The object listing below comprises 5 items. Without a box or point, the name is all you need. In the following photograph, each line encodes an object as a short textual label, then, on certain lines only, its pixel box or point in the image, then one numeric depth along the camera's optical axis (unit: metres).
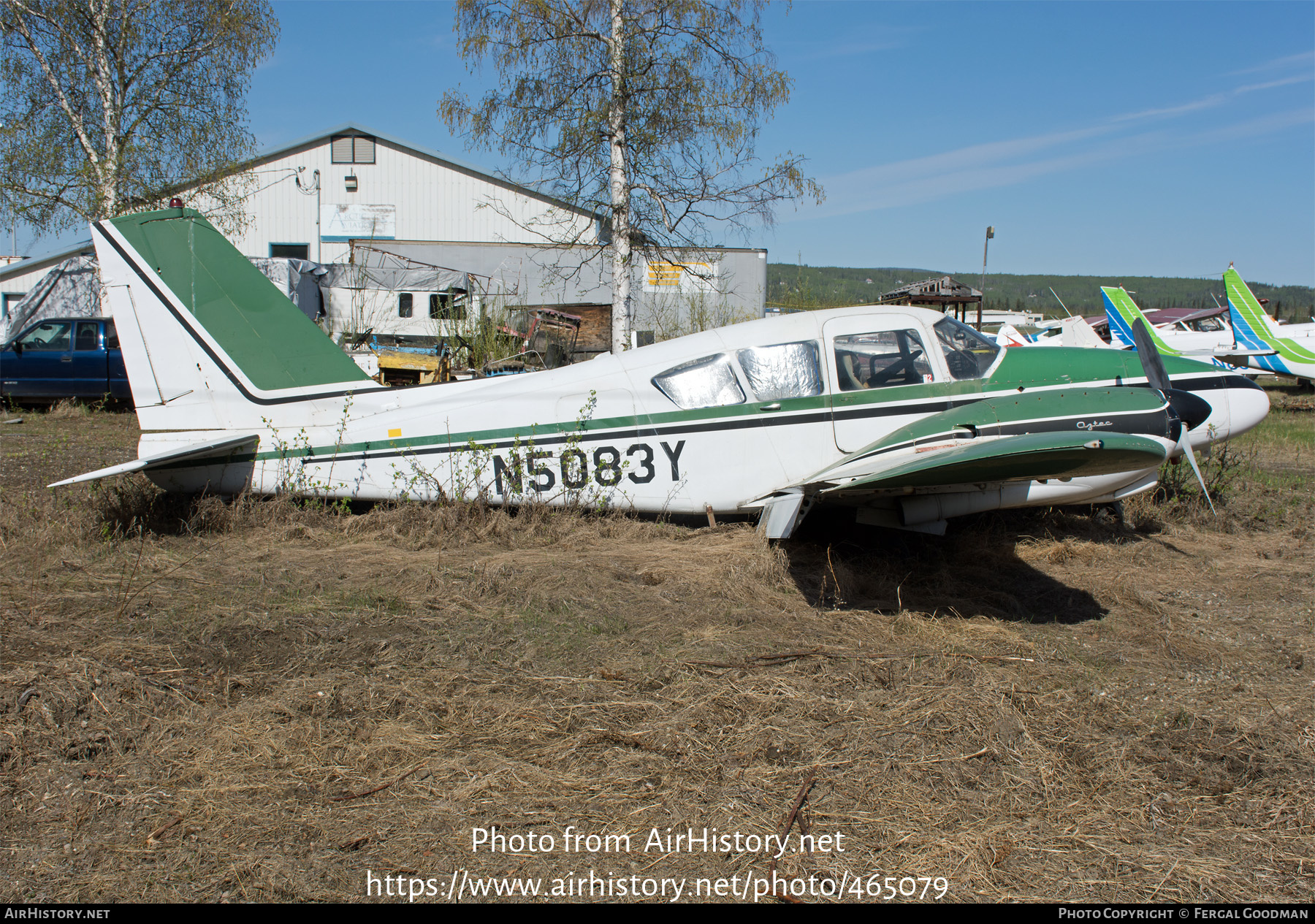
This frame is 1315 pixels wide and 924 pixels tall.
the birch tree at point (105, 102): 15.55
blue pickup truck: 15.16
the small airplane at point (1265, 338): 18.59
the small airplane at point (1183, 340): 18.92
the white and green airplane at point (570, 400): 6.27
